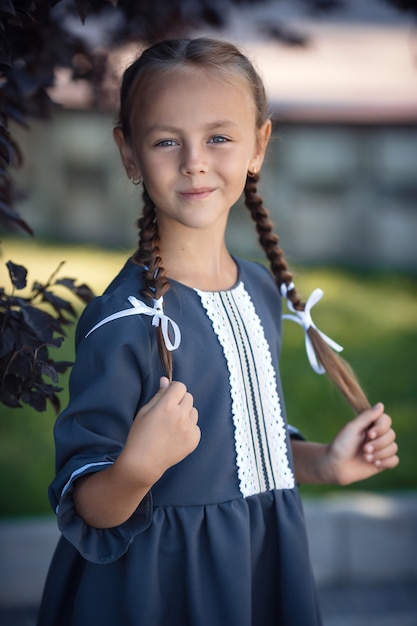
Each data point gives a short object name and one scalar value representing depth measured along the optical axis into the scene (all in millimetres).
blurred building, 8820
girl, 1480
